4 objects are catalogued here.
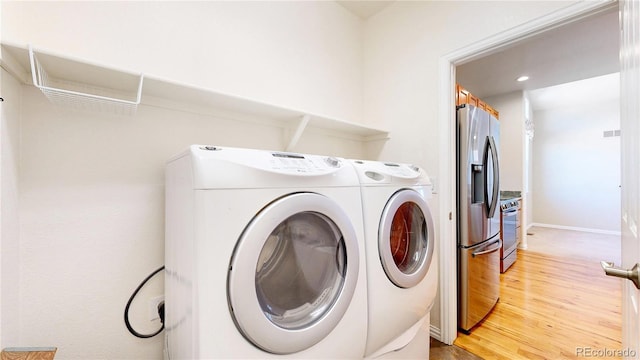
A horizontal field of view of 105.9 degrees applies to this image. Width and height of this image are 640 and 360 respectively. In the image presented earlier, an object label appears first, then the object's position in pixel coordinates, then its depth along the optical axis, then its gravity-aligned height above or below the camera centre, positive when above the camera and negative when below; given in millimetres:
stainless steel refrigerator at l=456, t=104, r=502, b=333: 1745 -255
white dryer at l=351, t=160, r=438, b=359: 1006 -374
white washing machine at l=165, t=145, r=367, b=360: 653 -246
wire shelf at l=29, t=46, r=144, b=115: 823 +387
